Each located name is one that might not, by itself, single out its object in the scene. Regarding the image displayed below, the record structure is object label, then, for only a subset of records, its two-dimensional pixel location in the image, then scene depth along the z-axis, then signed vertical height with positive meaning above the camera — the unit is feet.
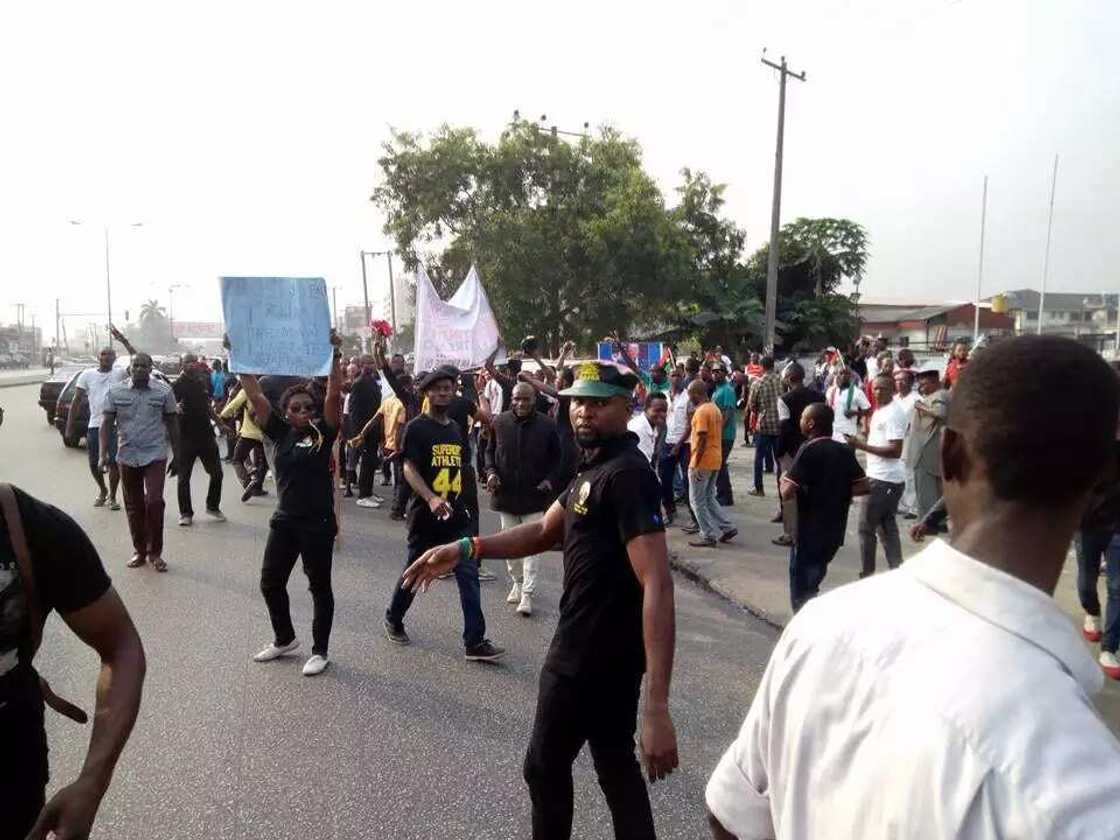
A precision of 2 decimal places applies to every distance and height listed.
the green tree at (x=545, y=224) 93.20 +10.26
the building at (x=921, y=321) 184.28 +0.59
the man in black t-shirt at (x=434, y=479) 18.24 -3.54
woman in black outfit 16.92 -3.89
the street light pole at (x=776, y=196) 71.87 +10.56
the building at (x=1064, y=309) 296.71 +6.64
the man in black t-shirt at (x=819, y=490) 17.95 -3.55
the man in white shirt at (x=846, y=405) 31.81 -3.14
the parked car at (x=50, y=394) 67.22 -6.75
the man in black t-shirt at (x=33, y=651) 6.00 -2.59
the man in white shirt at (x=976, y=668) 2.93 -1.31
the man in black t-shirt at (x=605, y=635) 9.01 -3.40
